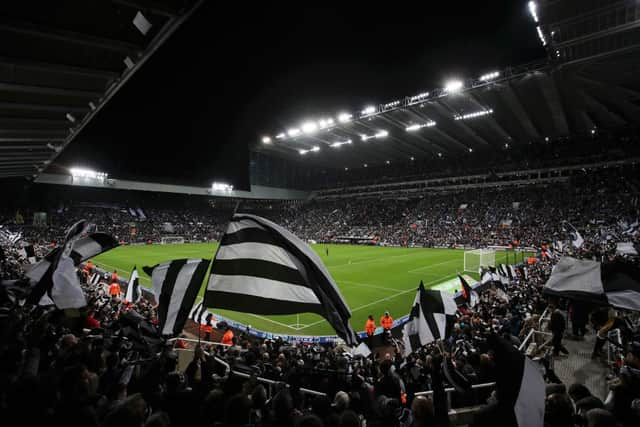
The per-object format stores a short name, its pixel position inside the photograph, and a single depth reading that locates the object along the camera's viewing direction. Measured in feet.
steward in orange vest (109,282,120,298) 49.43
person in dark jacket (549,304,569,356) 21.58
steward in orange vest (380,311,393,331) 37.65
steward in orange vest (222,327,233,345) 32.12
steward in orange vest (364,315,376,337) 35.53
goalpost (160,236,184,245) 169.11
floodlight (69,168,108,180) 147.74
